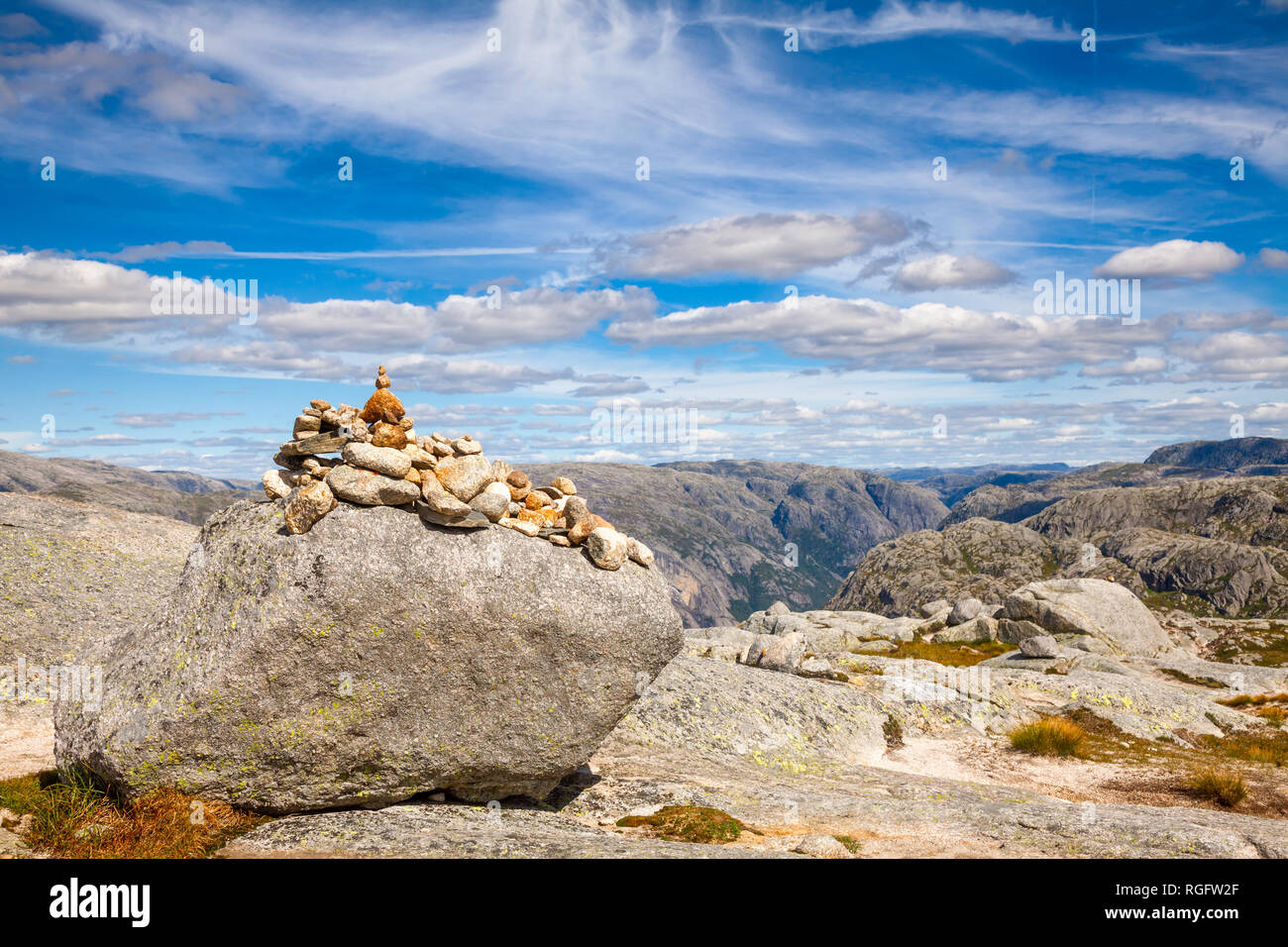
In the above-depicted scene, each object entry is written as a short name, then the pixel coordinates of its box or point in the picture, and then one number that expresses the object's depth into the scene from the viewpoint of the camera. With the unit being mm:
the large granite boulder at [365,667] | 13406
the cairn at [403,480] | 14359
